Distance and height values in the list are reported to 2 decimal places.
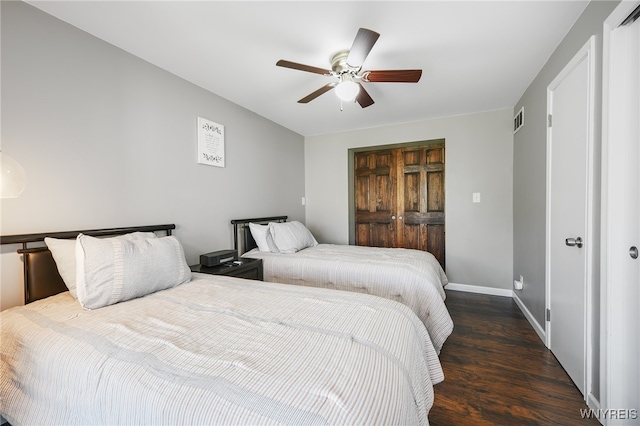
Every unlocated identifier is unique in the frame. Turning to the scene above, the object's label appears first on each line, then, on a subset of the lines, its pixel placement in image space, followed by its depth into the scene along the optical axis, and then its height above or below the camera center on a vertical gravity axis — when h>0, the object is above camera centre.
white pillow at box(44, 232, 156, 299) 1.43 -0.27
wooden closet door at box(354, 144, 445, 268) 3.72 +0.18
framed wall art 2.54 +0.70
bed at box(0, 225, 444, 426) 0.70 -0.50
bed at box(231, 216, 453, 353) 1.99 -0.53
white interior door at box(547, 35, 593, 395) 1.52 -0.01
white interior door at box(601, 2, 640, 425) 1.23 -0.05
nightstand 2.17 -0.52
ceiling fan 1.61 +1.00
